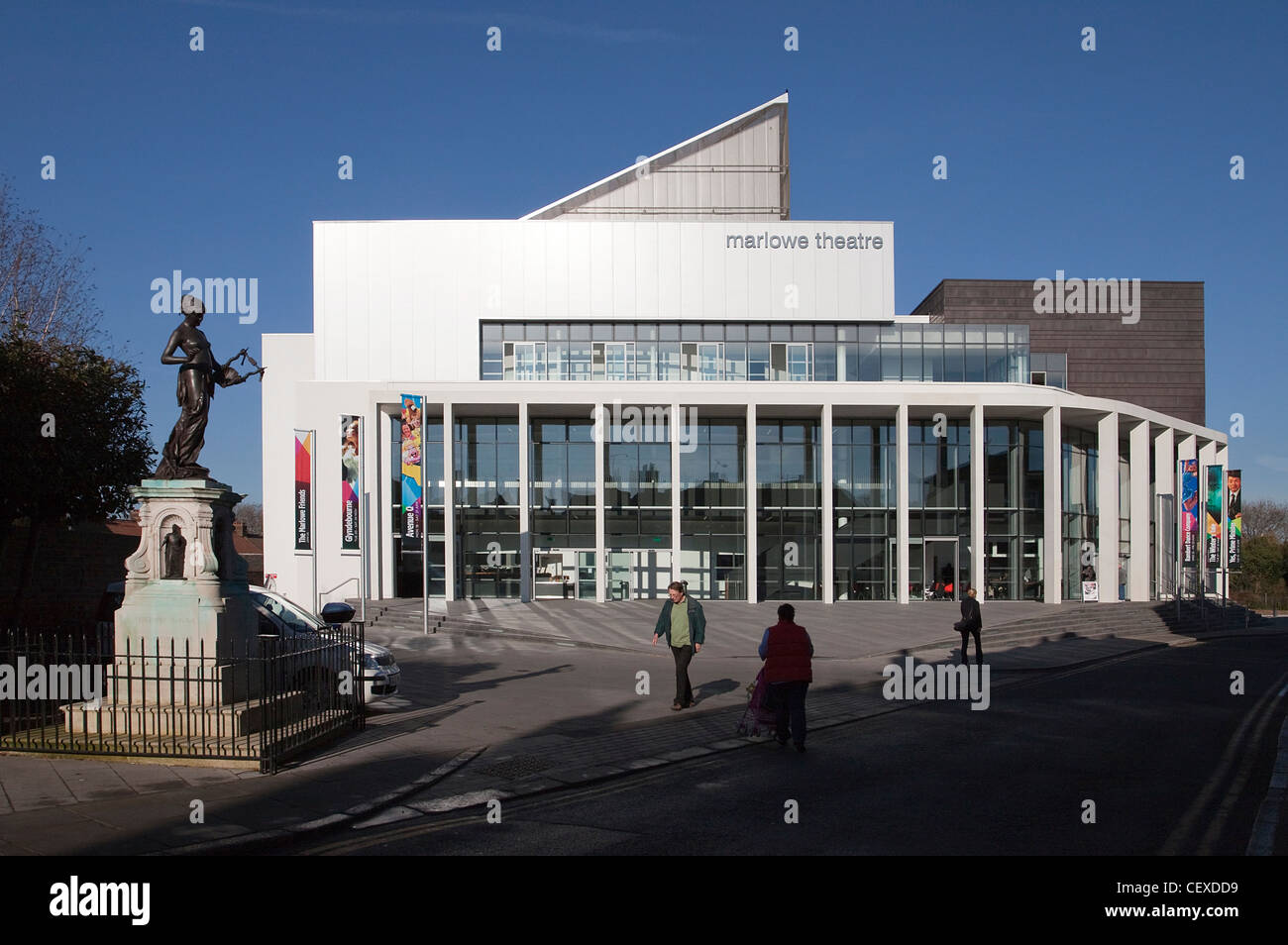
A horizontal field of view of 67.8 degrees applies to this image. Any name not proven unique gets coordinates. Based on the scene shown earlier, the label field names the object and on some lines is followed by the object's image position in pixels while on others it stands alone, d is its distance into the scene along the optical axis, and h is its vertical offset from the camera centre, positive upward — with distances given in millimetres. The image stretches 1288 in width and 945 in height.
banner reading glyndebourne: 31391 +141
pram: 11641 -2812
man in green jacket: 13961 -2086
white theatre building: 37281 +2376
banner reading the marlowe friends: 30781 -363
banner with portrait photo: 40000 -1328
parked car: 14078 -2102
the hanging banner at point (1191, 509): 37250 -1118
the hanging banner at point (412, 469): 29516 +547
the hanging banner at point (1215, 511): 38750 -1279
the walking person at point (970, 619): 19298 -2781
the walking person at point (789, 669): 11141 -2163
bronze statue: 11438 +1232
